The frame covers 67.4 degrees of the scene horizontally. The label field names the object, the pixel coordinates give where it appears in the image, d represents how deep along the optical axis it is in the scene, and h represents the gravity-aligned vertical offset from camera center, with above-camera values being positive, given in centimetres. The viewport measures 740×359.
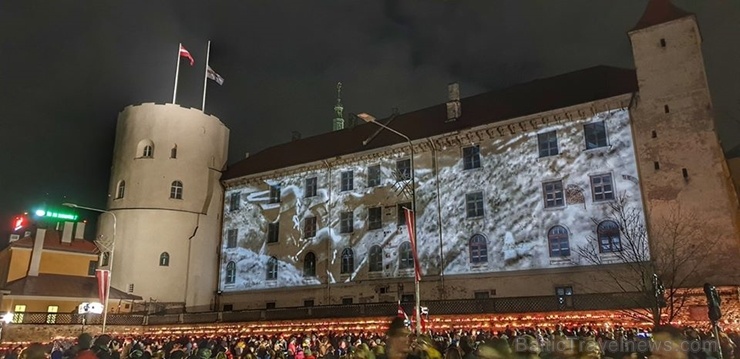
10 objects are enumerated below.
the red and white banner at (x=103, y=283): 3213 +195
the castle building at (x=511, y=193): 3125 +792
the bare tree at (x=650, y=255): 2866 +322
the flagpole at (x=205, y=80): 5216 +2219
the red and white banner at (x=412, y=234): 2566 +380
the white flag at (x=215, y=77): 5158 +2187
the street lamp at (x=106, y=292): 3231 +142
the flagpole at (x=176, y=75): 5141 +2179
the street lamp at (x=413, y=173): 2473 +1012
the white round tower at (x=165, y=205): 4791 +976
